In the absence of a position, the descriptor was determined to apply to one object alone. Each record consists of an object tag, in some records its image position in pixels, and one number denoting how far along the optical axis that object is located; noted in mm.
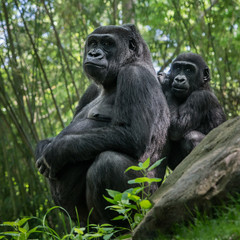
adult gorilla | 7105
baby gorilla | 8461
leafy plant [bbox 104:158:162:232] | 5719
